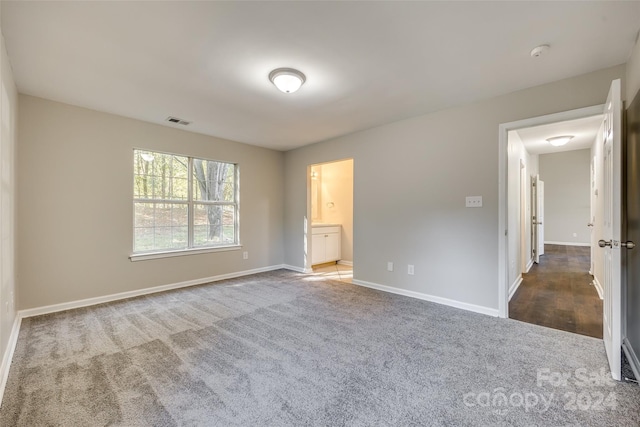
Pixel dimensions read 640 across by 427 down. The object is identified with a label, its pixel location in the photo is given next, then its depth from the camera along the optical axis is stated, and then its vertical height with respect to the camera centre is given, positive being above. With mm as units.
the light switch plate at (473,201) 3130 +130
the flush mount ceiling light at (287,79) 2453 +1219
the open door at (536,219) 6082 -155
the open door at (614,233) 1825 -139
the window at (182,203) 3892 +161
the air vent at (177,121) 3693 +1272
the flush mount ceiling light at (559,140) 4895 +1321
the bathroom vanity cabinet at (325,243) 5559 -629
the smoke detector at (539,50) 2098 +1258
